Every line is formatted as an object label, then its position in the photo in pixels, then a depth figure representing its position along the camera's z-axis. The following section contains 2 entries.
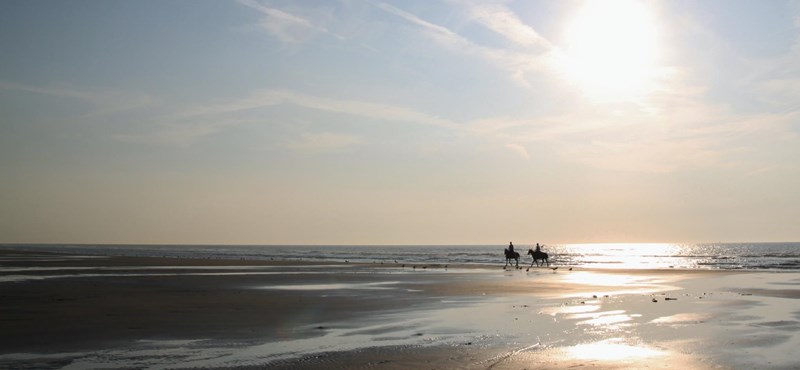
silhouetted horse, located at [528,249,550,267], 54.25
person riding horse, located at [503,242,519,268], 51.51
